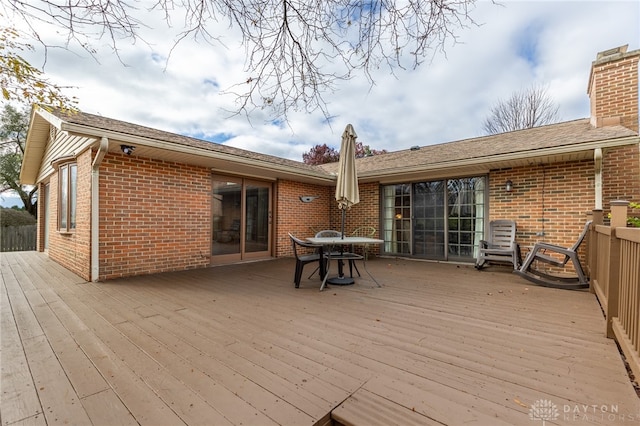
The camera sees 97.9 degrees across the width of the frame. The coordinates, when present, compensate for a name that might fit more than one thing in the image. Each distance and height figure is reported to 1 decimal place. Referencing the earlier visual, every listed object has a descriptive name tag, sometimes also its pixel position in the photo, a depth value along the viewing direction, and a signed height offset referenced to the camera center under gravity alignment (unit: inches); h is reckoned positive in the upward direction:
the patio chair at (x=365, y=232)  306.3 -22.2
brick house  187.6 +20.1
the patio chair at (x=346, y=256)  173.4 -27.1
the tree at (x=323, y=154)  838.5 +182.4
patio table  163.5 -17.4
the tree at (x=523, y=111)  519.2 +205.2
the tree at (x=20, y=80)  102.7 +52.7
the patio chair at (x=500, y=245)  210.8 -24.3
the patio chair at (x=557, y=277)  163.9 -36.6
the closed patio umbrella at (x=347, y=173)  189.3 +27.5
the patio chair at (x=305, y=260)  169.6 -29.5
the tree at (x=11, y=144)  521.7 +124.7
